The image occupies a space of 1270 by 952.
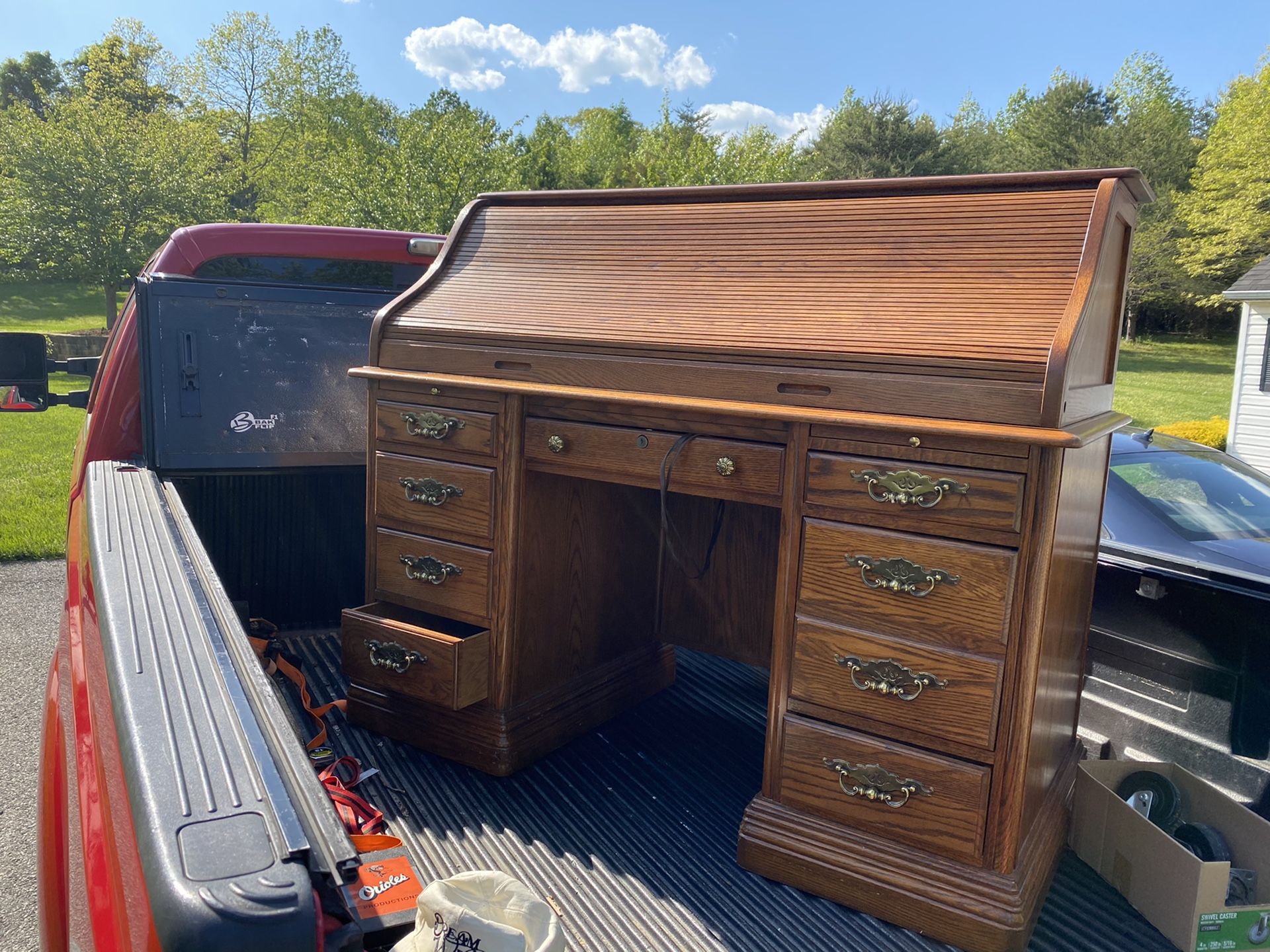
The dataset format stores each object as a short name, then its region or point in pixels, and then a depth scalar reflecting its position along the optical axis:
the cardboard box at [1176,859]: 2.06
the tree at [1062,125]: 31.92
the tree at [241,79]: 29.34
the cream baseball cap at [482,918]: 1.26
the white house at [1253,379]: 13.43
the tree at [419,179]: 15.98
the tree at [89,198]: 18.80
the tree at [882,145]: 30.02
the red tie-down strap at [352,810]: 2.19
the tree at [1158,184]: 28.53
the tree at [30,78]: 40.81
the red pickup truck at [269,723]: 0.98
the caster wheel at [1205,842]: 2.38
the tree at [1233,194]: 24.00
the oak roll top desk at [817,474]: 2.02
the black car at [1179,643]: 2.75
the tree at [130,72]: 25.83
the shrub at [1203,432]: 13.60
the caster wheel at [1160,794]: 2.52
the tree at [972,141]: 31.41
